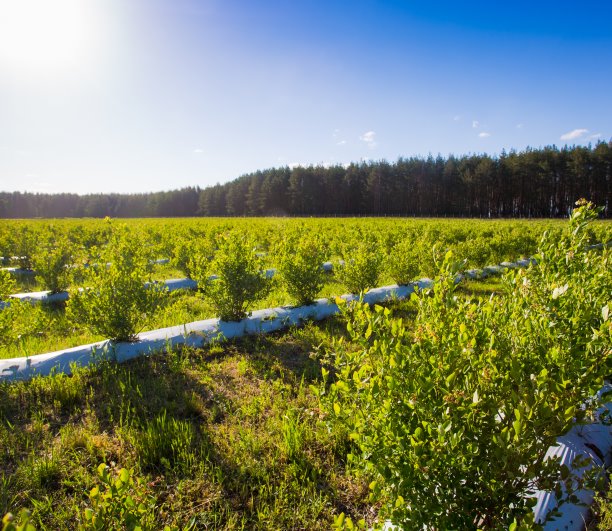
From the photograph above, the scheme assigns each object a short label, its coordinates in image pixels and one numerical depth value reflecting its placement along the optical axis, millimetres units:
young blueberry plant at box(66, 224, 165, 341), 4621
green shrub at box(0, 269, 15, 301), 4404
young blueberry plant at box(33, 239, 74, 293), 7680
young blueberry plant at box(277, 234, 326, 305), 6410
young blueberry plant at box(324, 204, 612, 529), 1509
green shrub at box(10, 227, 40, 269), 11677
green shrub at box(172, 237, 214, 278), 9461
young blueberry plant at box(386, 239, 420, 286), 7871
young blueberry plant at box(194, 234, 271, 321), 5598
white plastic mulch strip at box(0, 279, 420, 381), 4062
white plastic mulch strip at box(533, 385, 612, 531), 2113
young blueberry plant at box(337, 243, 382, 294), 7105
